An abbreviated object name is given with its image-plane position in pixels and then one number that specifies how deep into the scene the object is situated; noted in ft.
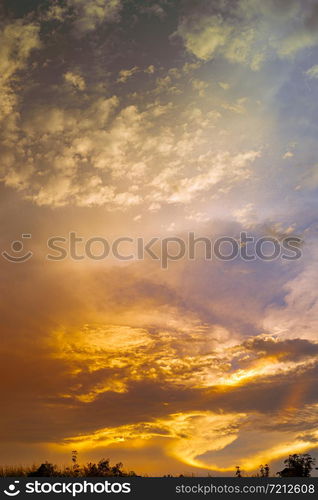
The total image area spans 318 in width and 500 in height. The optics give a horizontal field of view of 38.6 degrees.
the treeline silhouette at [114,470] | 167.96
